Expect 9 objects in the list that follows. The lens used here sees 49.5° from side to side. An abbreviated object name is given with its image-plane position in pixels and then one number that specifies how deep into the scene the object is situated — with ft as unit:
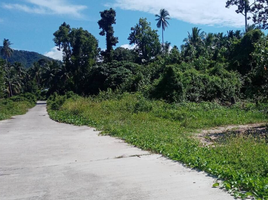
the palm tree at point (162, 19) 213.87
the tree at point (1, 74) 113.50
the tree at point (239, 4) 86.48
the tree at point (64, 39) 198.49
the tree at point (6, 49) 242.37
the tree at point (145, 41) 172.24
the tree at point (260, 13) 76.13
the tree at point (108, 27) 187.42
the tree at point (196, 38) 162.71
